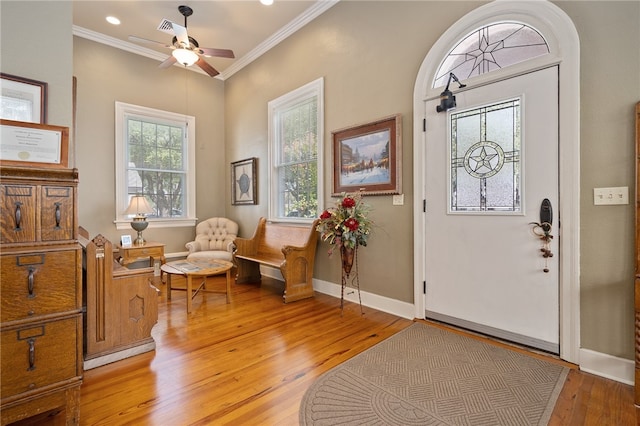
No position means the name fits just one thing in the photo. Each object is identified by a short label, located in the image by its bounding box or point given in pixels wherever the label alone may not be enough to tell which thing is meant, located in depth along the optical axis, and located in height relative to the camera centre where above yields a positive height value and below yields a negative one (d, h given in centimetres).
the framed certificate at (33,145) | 150 +36
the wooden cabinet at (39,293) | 133 -38
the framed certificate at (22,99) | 186 +73
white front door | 227 +4
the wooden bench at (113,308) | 212 -71
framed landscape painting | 314 +63
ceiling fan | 333 +196
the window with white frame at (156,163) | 475 +86
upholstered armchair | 471 -44
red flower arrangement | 304 -11
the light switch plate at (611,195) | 193 +12
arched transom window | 237 +139
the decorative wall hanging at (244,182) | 511 +56
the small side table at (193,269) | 315 -62
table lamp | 447 +2
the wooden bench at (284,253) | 357 -56
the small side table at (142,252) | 430 -58
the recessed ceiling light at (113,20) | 410 +268
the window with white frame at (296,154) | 405 +89
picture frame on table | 447 -42
